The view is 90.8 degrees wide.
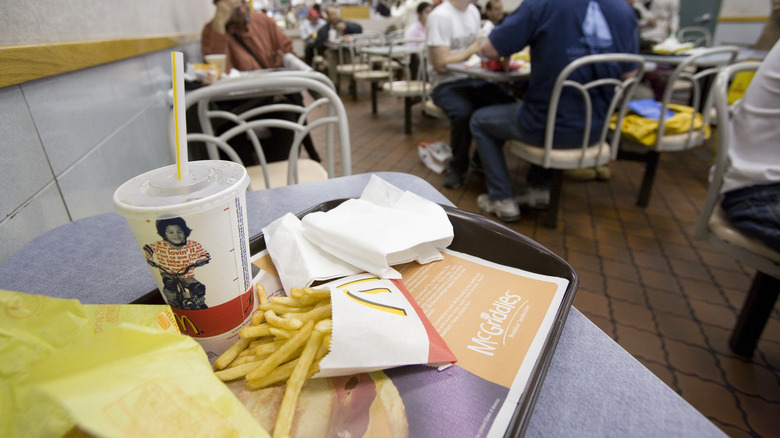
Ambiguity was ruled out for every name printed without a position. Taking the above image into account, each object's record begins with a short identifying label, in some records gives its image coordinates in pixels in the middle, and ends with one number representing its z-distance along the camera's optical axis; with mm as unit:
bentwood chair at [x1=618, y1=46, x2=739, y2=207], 2521
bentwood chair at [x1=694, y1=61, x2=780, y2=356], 1285
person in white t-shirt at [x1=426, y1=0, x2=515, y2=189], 3361
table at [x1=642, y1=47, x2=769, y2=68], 2951
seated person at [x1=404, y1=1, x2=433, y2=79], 6064
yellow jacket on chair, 2611
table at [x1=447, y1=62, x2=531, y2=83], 2623
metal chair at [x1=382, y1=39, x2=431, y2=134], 4586
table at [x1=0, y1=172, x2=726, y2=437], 398
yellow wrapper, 263
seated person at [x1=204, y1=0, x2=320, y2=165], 3293
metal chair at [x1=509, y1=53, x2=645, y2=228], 2176
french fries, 426
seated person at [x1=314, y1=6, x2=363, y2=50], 7871
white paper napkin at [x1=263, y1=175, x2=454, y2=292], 605
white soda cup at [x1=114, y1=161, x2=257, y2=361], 445
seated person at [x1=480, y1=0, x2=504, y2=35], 6137
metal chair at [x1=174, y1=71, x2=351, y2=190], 1408
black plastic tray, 545
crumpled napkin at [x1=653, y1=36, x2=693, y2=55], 3264
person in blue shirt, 2215
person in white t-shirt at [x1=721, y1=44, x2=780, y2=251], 1258
